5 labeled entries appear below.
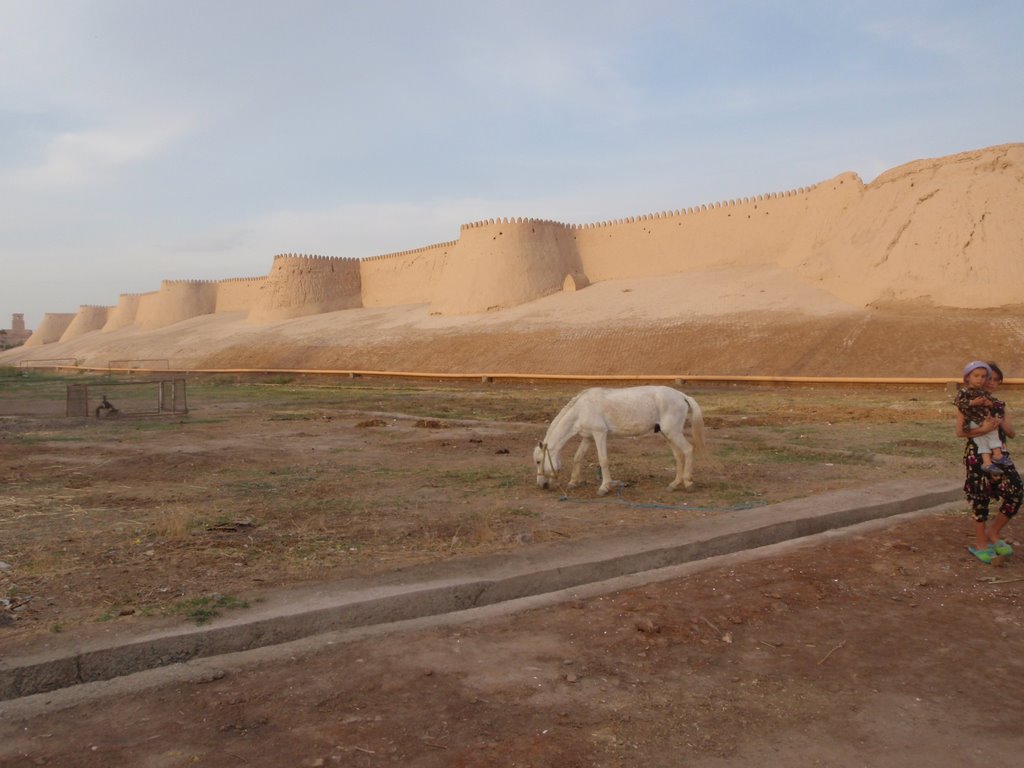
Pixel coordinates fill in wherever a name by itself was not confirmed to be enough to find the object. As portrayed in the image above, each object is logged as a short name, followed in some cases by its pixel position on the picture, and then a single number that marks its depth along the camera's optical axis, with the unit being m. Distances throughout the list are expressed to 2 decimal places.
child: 5.61
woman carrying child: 5.56
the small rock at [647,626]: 4.46
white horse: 8.41
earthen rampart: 31.83
